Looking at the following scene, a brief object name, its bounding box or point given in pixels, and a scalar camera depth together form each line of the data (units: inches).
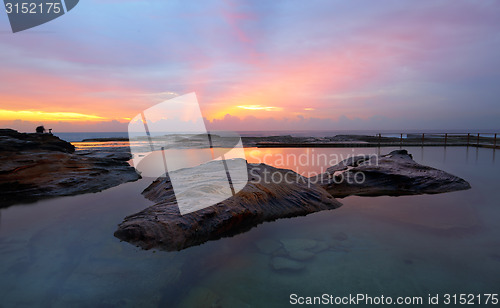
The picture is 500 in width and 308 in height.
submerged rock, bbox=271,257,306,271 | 106.5
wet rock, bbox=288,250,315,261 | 115.1
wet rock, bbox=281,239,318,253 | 124.7
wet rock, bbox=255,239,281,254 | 122.2
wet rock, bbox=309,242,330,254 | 122.4
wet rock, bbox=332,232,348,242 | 133.6
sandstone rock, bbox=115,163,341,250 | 121.5
